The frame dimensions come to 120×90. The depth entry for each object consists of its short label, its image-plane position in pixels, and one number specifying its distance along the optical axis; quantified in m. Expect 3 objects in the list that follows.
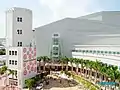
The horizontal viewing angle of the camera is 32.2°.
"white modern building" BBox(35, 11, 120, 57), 60.66
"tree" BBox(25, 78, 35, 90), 35.14
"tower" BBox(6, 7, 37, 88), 36.88
